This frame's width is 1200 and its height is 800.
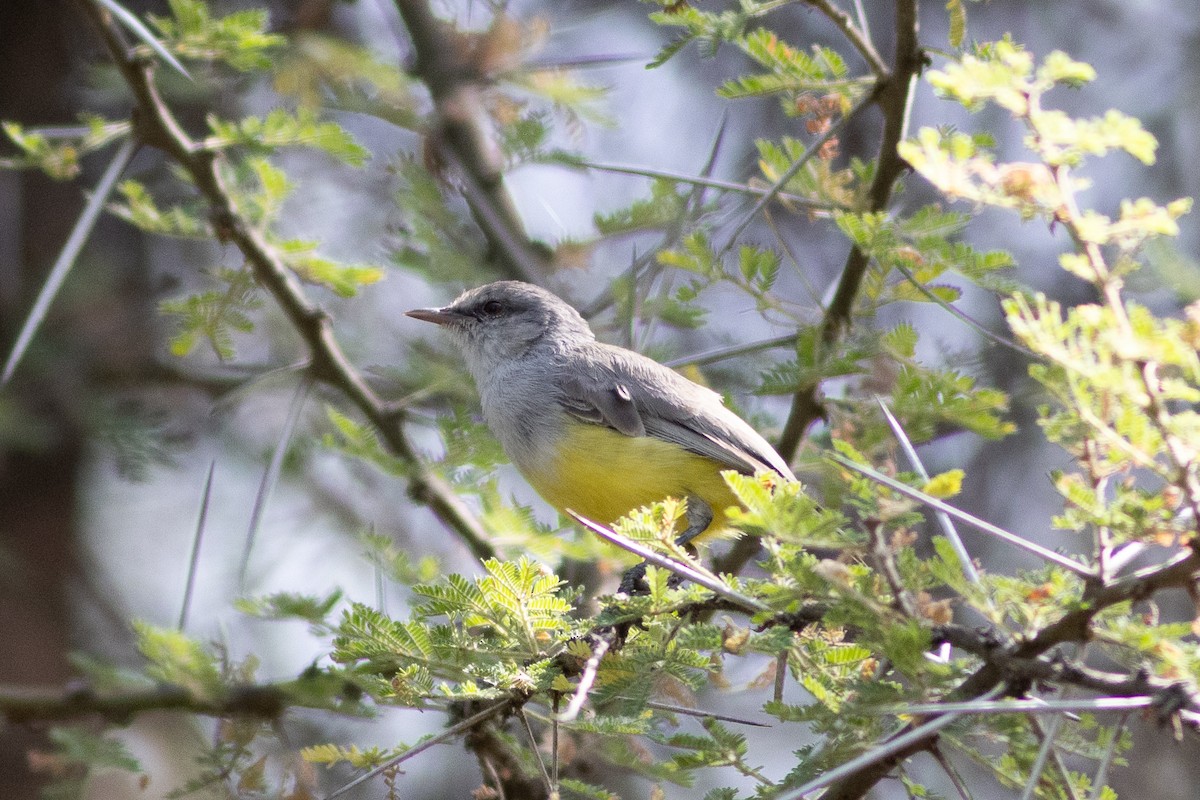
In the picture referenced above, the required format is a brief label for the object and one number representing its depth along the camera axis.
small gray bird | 9.26
